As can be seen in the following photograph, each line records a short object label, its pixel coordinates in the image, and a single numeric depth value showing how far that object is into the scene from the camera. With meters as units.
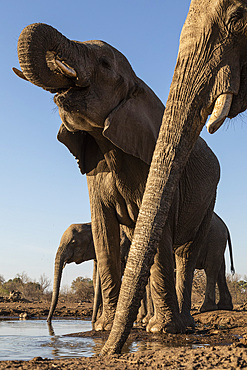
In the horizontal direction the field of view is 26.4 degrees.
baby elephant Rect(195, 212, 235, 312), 9.32
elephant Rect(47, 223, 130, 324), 8.71
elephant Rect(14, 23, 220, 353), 3.94
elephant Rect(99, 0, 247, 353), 2.60
